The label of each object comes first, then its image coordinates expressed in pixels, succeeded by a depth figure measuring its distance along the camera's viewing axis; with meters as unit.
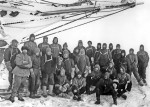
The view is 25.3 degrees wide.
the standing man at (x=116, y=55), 7.51
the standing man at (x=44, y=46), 7.21
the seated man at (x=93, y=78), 7.32
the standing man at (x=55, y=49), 7.29
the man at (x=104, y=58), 7.44
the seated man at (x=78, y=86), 7.23
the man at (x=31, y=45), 7.13
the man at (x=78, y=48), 7.35
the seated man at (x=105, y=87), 7.28
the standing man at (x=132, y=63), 7.55
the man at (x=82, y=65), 7.36
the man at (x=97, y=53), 7.46
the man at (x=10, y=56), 6.92
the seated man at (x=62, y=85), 7.20
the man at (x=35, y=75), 7.03
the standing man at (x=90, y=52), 7.43
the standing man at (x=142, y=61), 7.50
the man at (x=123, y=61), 7.51
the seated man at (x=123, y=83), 7.41
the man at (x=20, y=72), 6.86
